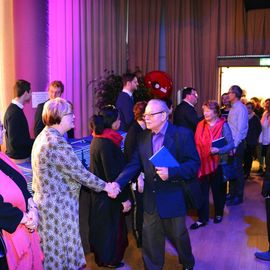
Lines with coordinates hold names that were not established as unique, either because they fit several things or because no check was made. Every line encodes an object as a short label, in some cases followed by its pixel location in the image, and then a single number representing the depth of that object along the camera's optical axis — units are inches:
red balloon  256.2
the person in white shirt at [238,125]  178.2
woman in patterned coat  93.5
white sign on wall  187.9
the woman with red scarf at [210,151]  149.5
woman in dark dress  111.7
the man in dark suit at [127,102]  169.4
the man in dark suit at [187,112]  180.0
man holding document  103.2
